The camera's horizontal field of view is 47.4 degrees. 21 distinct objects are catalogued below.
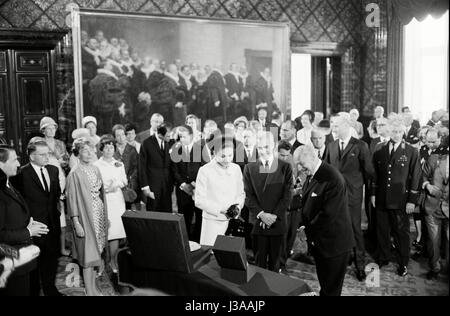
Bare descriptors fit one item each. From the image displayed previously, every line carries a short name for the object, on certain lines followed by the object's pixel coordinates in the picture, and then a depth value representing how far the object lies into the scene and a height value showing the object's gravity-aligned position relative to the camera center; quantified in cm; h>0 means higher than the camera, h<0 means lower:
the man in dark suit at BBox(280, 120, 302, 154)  623 -19
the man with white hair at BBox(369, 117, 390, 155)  619 -23
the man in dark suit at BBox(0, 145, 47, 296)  321 -59
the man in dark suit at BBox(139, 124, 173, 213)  552 -53
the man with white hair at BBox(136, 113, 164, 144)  712 -7
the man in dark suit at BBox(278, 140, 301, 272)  475 -101
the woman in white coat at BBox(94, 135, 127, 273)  464 -59
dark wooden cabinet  674 +53
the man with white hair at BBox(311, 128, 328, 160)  538 -27
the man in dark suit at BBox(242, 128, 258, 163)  544 -29
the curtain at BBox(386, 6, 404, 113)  771 +79
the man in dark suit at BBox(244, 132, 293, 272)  434 -68
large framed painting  709 +80
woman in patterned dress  408 -73
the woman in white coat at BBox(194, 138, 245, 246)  430 -61
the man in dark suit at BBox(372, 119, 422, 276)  477 -71
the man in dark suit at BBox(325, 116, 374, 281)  485 -49
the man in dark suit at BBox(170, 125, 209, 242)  540 -51
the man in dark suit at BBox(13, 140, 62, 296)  394 -62
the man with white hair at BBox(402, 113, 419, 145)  656 -19
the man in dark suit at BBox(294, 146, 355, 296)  362 -72
